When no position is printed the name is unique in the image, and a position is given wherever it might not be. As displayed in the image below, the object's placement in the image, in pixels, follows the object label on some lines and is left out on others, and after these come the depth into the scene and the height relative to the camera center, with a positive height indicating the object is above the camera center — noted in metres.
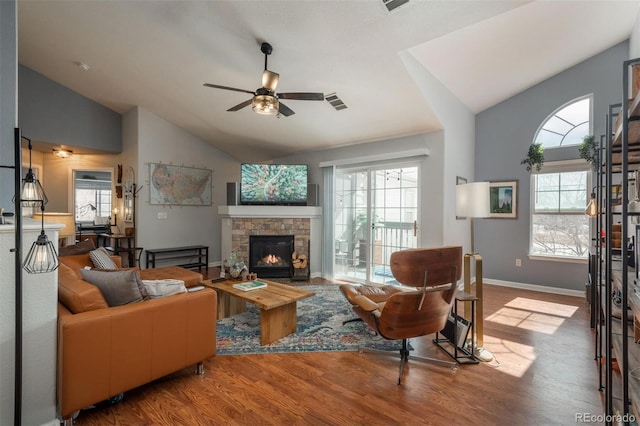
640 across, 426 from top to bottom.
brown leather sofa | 1.69 -0.84
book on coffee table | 3.25 -0.85
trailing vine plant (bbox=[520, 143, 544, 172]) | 4.73 +0.90
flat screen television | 5.68 +0.51
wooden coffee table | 2.84 -0.90
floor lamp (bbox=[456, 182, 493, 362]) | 2.61 -0.01
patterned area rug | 2.77 -1.28
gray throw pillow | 2.01 -0.52
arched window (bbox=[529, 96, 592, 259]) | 4.63 +0.30
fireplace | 5.52 -0.84
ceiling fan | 2.93 +1.18
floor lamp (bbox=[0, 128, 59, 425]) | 1.51 -0.27
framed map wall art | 5.91 +0.53
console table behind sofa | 5.76 -0.95
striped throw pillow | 3.17 -0.55
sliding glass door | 4.76 -0.11
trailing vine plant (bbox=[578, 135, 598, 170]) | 4.19 +0.90
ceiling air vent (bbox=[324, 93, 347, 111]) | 4.15 +1.58
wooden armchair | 2.05 -0.66
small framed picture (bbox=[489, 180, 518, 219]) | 5.10 +0.22
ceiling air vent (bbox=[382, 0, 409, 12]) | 2.57 +1.82
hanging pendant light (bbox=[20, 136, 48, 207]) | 1.65 +0.11
